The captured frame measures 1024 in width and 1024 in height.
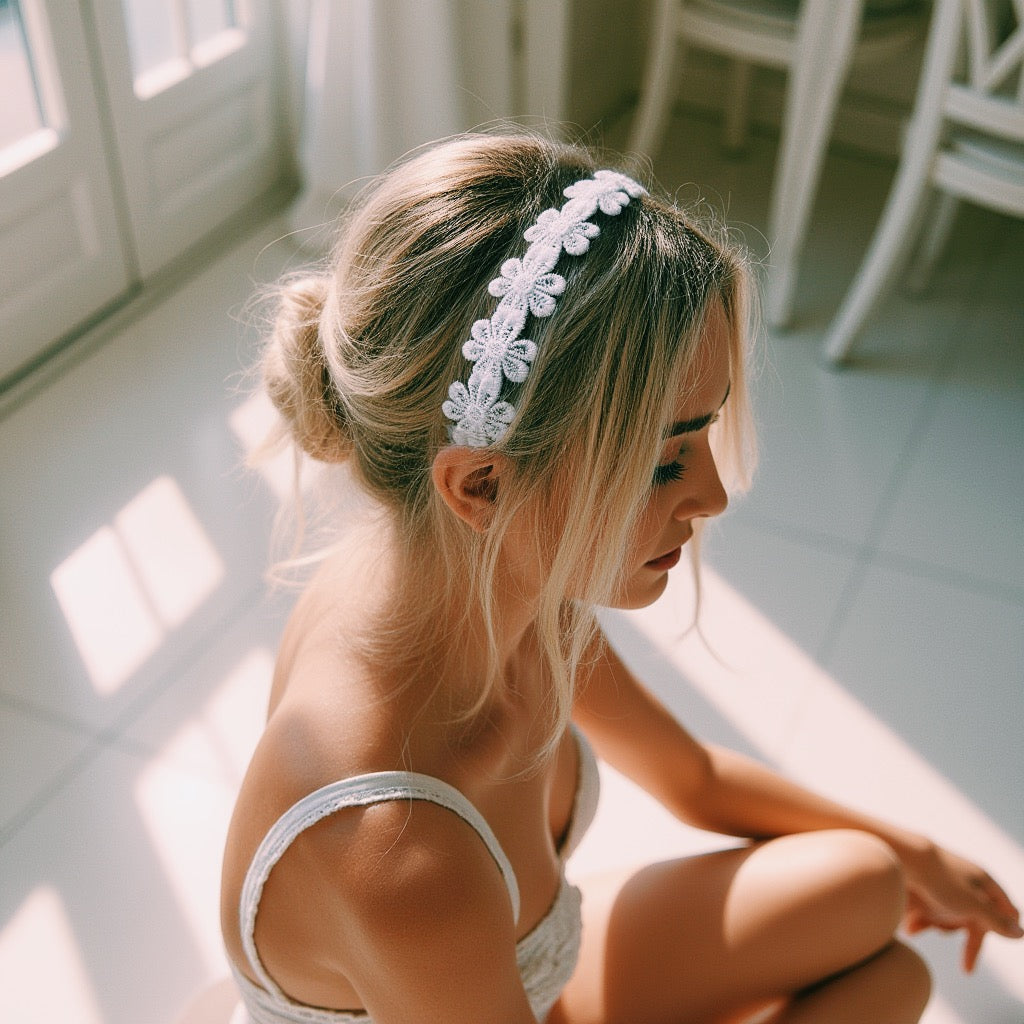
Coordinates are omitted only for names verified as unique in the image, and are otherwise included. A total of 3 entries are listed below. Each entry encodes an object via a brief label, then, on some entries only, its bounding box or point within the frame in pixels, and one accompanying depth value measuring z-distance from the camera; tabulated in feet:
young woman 2.72
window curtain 8.04
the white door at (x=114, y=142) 7.16
